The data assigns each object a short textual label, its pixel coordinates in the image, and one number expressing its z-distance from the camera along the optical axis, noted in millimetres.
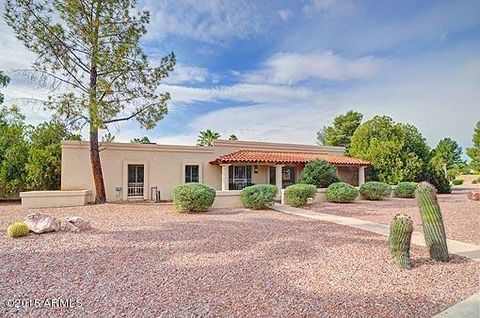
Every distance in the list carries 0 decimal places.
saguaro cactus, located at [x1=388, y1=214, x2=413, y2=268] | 6312
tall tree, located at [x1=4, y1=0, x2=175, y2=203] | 16562
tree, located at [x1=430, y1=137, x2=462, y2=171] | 65819
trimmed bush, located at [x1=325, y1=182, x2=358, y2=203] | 17745
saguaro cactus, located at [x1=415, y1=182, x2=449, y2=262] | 6738
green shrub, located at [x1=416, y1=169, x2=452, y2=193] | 26297
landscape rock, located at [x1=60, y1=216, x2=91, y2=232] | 9344
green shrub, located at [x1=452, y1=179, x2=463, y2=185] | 41150
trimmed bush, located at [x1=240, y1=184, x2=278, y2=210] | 15125
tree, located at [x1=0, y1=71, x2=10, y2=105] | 19266
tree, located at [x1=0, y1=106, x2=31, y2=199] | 19375
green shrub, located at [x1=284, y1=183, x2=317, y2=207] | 16312
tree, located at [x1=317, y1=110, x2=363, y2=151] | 49781
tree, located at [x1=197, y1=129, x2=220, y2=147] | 42338
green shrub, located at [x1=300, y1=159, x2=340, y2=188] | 20156
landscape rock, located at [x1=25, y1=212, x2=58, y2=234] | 9016
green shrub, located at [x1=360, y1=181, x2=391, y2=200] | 19250
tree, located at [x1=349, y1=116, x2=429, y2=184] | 25703
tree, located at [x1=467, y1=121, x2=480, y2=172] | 40438
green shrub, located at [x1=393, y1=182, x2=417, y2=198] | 21062
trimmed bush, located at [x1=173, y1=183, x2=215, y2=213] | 13375
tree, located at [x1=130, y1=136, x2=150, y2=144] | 46500
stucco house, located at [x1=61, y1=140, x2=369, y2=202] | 18969
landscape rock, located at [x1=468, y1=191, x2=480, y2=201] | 19558
